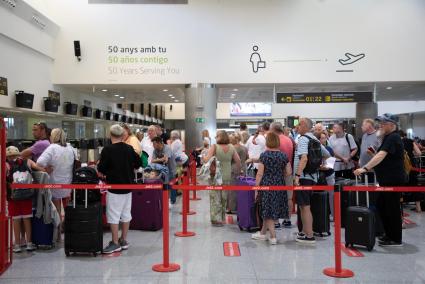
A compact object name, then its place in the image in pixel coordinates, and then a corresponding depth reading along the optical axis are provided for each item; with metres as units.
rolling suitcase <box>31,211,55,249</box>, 5.17
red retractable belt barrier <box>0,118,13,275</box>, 4.29
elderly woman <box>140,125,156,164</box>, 7.71
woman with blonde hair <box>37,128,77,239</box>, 5.25
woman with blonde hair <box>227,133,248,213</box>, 7.25
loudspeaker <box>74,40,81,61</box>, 12.27
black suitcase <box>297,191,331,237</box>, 5.78
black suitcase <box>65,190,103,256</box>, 4.84
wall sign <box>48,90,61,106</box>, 12.01
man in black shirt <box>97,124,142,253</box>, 4.94
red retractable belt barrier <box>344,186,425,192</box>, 4.46
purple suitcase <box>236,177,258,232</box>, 6.16
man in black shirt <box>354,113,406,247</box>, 5.11
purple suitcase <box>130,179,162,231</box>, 6.32
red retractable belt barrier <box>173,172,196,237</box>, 5.88
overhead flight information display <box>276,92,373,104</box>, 13.73
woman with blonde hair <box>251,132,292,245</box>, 5.32
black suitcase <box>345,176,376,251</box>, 5.00
